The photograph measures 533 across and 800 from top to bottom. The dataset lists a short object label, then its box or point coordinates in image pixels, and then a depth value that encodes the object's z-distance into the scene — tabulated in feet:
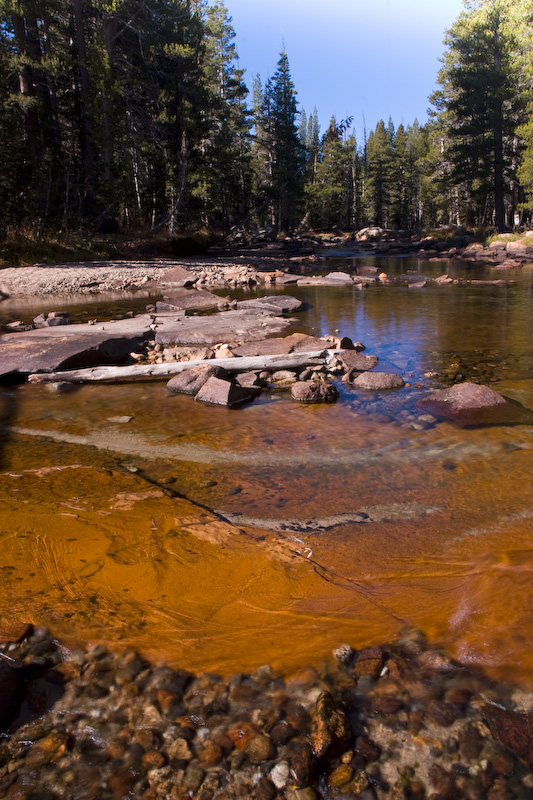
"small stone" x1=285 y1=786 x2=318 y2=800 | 5.42
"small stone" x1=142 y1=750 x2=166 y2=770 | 5.77
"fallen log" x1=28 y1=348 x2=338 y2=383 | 22.53
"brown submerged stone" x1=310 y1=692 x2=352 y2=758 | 5.84
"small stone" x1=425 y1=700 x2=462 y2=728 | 6.23
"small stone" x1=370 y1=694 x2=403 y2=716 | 6.38
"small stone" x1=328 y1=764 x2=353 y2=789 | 5.58
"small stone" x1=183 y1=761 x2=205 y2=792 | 5.55
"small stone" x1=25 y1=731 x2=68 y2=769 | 5.77
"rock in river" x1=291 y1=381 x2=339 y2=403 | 19.11
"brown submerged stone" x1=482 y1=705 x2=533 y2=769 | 5.81
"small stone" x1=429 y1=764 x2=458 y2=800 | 5.45
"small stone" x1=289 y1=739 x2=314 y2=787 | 5.58
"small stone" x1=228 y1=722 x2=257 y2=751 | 6.00
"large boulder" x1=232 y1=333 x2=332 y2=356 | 24.48
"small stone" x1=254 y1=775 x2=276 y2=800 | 5.43
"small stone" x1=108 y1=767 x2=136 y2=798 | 5.49
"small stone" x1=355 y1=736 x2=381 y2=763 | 5.85
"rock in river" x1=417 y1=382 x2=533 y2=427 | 16.56
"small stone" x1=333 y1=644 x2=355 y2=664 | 7.21
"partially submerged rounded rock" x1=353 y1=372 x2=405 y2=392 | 20.42
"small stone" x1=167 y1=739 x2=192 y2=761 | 5.86
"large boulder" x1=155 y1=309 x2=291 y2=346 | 28.58
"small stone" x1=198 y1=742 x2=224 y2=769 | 5.80
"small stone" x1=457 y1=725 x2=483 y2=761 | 5.82
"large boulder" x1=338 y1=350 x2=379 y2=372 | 23.05
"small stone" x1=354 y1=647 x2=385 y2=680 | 6.97
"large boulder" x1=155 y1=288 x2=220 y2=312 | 42.16
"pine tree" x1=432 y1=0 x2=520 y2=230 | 106.11
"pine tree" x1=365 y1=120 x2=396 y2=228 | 211.00
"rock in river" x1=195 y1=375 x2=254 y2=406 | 19.15
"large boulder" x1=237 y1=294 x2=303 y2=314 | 39.78
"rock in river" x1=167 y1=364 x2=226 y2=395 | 20.68
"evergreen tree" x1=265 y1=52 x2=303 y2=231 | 148.66
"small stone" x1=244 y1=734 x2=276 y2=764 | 5.83
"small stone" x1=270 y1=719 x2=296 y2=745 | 6.01
